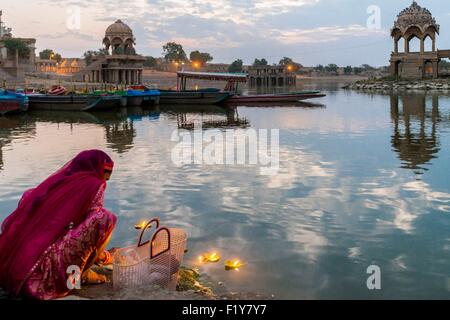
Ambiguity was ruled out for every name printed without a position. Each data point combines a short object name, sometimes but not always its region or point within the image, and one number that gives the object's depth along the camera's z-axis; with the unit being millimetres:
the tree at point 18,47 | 58594
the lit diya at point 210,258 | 6078
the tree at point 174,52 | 136750
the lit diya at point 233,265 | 5852
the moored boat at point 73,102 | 29678
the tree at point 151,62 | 119338
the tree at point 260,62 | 156750
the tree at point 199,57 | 136375
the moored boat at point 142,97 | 33678
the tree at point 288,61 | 146350
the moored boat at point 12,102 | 26328
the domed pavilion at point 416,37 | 64438
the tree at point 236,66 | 137500
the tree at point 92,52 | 126012
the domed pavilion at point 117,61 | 61656
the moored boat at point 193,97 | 36188
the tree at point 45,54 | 129375
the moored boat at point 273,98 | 37372
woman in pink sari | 4152
